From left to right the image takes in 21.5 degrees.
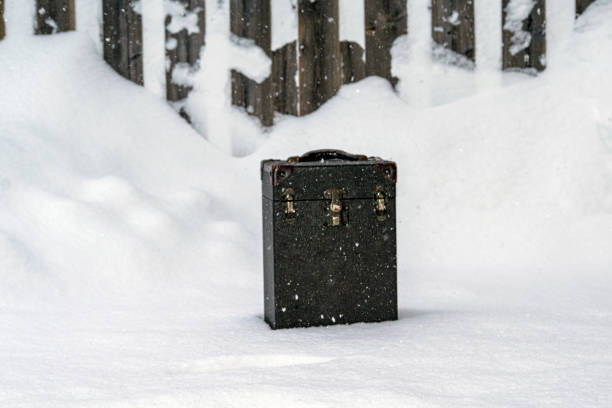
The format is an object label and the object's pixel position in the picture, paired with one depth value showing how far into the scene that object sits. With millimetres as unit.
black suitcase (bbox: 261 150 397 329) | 5858
